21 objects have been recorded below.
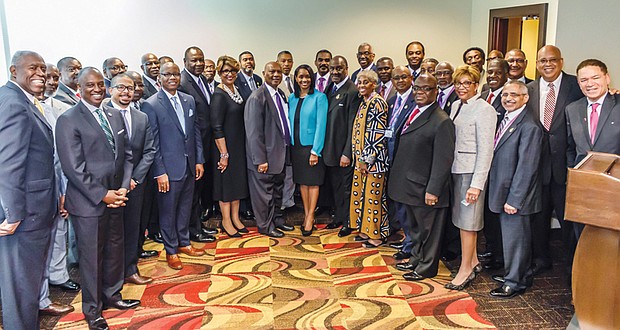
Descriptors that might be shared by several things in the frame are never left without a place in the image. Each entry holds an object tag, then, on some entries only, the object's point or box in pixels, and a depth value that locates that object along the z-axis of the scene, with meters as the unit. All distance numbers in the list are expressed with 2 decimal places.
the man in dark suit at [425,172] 3.98
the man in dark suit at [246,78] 6.12
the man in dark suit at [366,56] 6.21
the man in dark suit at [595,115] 3.64
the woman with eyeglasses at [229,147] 5.17
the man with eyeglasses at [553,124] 4.13
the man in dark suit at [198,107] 5.27
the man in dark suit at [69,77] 4.65
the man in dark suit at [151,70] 5.62
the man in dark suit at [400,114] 4.64
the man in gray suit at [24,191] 3.00
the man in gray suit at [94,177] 3.29
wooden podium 2.70
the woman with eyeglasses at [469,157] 3.84
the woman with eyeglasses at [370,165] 4.68
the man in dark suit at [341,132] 5.23
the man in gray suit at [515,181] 3.73
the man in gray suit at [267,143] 5.14
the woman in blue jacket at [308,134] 5.22
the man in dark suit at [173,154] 4.38
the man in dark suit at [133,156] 3.81
